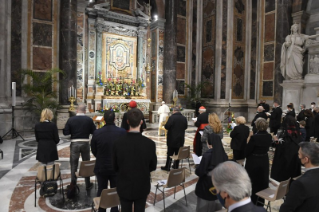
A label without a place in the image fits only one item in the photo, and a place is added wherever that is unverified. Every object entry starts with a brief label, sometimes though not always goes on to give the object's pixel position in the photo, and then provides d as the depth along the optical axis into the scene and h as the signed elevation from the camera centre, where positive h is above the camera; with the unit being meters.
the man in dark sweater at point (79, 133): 4.88 -0.73
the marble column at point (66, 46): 12.73 +2.58
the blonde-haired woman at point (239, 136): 5.57 -0.86
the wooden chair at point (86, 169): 4.66 -1.39
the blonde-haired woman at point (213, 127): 4.11 -0.50
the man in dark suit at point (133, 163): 2.81 -0.76
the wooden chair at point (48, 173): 4.57 -1.44
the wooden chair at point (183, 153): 6.06 -1.39
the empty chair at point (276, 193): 3.67 -1.46
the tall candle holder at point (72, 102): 12.48 -0.32
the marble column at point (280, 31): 14.80 +3.99
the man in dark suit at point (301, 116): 9.29 -0.67
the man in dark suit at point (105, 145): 3.74 -0.73
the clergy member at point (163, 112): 11.55 -0.70
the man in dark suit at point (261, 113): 8.62 -0.53
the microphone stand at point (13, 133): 10.19 -1.55
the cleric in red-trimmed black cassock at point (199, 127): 6.15 -0.74
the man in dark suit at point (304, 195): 2.14 -0.83
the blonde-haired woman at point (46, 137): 4.91 -0.82
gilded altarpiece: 16.14 +2.63
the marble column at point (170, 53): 16.36 +2.87
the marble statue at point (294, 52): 13.54 +2.52
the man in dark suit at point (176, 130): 6.40 -0.86
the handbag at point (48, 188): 4.63 -1.71
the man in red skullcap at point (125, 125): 5.78 -0.67
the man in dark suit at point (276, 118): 9.88 -0.79
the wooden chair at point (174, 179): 4.22 -1.42
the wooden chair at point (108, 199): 3.25 -1.36
